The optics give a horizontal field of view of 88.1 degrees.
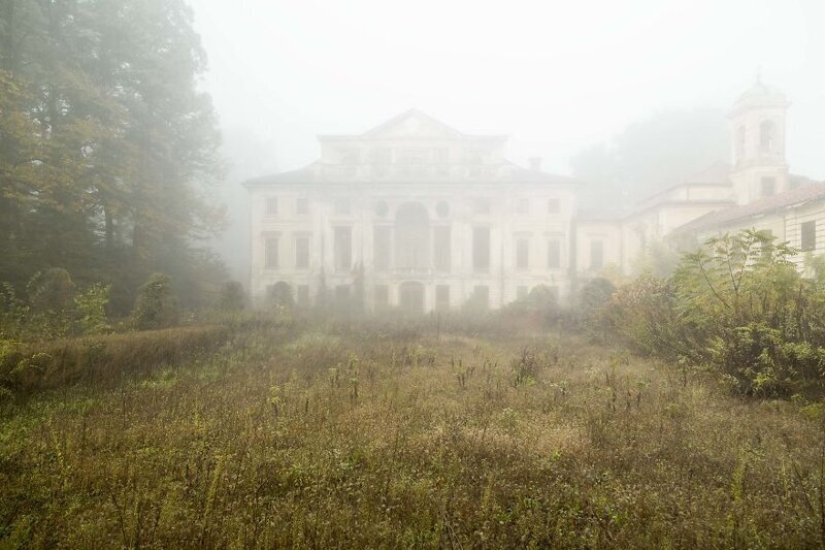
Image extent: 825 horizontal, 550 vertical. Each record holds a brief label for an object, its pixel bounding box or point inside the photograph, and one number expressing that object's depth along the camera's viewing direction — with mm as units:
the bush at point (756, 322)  7273
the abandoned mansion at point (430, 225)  33156
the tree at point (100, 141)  15469
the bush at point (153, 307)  13453
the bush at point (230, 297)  20891
